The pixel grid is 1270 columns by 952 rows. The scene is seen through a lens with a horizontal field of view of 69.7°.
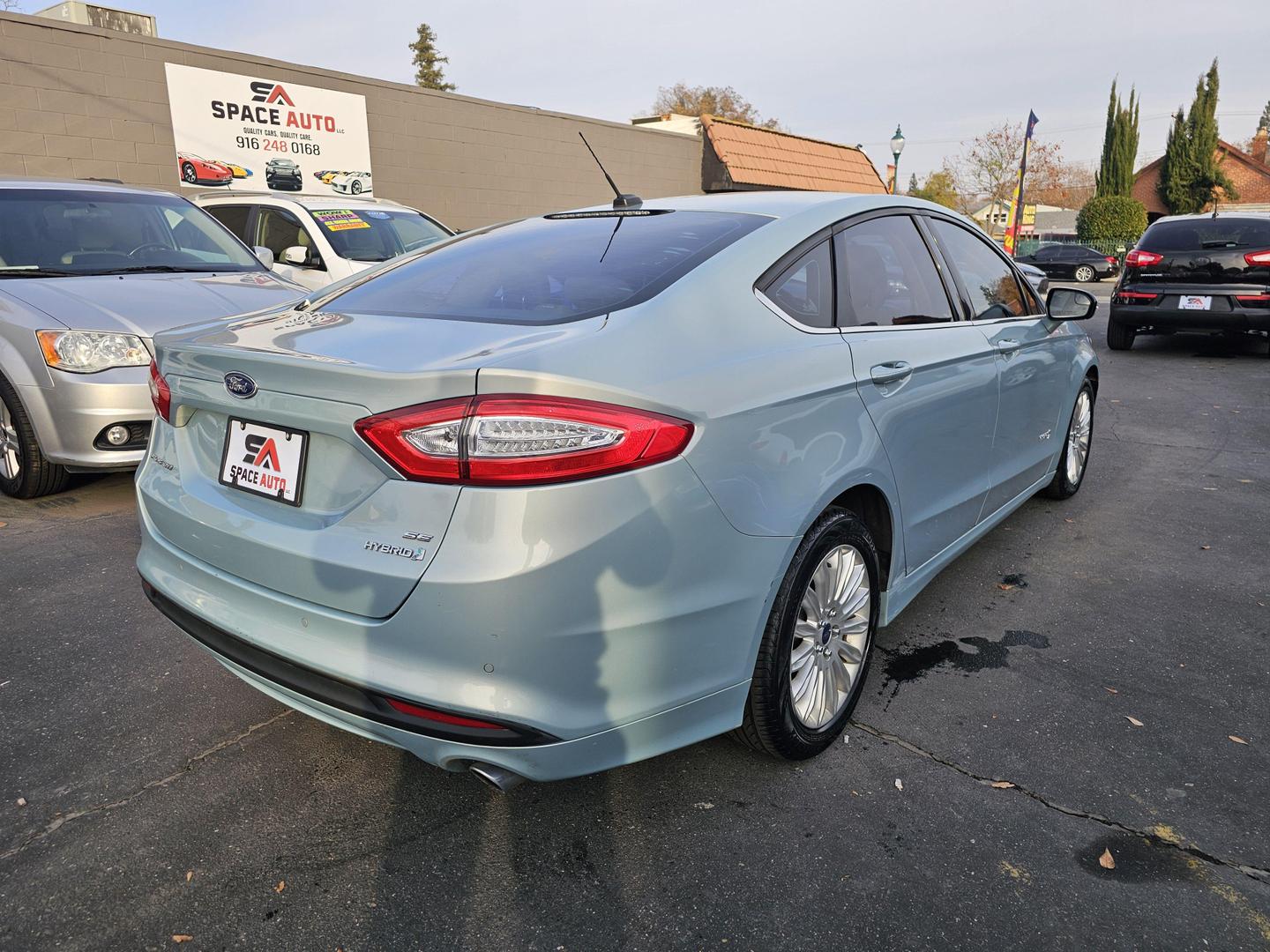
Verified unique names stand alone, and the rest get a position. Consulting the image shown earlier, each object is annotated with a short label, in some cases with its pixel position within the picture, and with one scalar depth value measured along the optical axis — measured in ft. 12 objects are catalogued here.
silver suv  14.75
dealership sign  39.78
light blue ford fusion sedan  6.04
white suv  26.08
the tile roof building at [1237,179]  171.94
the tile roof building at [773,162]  68.08
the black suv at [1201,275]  32.22
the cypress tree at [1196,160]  157.17
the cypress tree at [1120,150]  159.74
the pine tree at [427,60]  189.78
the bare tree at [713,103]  189.47
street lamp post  68.44
